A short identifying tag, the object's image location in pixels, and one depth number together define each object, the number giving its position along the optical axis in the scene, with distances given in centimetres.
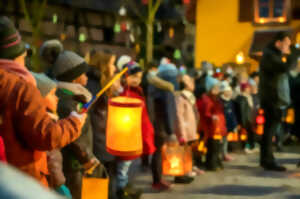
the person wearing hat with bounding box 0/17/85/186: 233
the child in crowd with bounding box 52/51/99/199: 375
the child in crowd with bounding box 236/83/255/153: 962
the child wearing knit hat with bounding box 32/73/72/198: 309
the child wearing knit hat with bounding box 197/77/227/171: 774
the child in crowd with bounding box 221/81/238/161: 831
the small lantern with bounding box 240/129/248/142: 1021
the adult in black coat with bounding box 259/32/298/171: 746
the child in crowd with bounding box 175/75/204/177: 689
